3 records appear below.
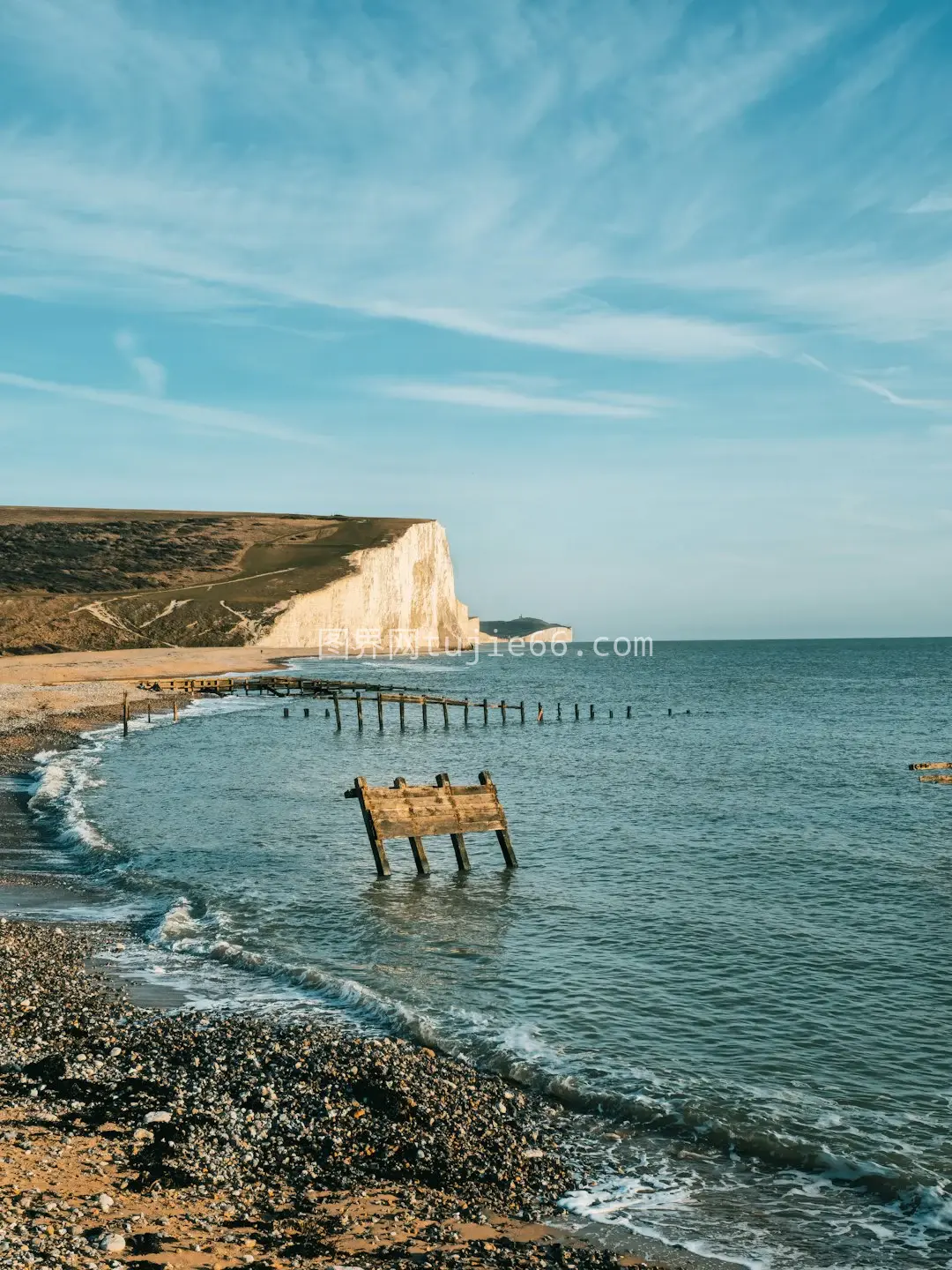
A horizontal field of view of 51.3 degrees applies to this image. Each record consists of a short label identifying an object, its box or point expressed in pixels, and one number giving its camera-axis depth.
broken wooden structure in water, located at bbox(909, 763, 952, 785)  30.44
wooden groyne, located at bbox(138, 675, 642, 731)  58.03
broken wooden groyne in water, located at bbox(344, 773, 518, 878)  20.55
